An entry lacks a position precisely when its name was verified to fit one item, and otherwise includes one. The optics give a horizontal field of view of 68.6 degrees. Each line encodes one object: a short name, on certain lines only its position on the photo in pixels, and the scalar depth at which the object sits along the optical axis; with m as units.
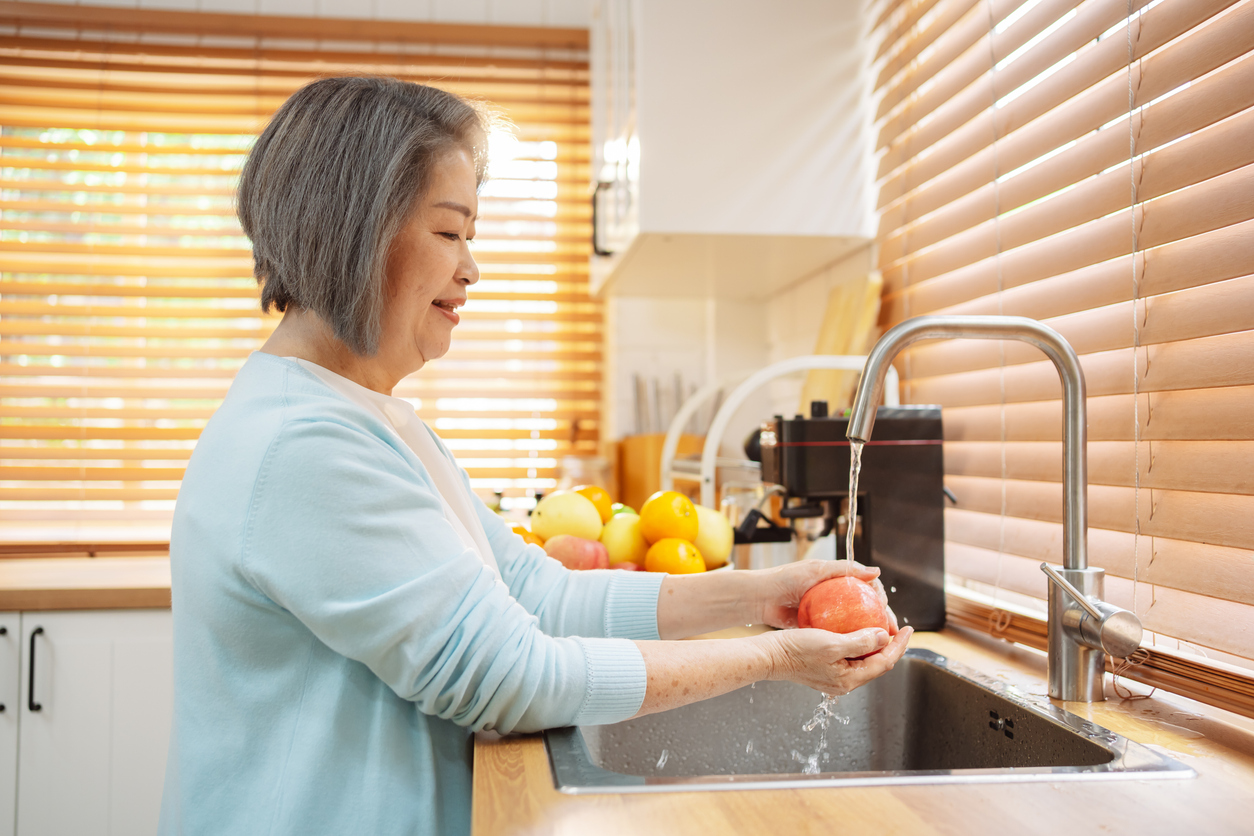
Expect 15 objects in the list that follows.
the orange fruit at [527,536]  1.49
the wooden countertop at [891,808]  0.63
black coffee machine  1.29
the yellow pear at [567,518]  1.46
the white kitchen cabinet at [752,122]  1.69
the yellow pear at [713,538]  1.44
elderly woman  0.72
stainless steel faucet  0.91
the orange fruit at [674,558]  1.34
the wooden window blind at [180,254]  2.68
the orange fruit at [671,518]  1.38
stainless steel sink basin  0.97
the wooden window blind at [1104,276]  0.88
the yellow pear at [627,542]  1.46
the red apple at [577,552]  1.37
